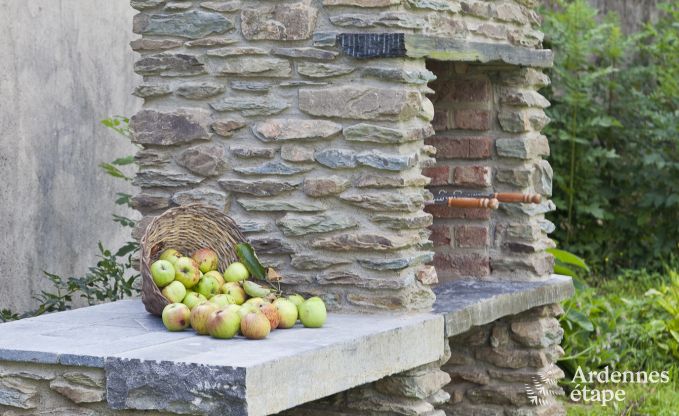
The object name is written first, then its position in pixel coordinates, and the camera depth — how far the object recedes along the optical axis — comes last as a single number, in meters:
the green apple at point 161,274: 4.12
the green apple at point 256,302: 4.01
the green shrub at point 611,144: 8.62
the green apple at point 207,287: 4.23
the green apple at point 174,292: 4.11
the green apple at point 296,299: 4.18
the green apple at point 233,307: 3.85
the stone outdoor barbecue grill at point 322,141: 4.34
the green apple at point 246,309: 3.88
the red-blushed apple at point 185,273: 4.18
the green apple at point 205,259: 4.35
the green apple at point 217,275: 4.29
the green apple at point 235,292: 4.21
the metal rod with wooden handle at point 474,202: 5.06
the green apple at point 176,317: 3.94
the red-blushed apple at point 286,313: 4.06
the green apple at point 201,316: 3.87
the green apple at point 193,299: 4.09
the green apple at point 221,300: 4.04
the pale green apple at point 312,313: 4.06
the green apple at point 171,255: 4.25
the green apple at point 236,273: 4.35
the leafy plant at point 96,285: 5.30
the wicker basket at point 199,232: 4.40
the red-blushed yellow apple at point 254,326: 3.82
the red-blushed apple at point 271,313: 3.98
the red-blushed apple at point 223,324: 3.81
